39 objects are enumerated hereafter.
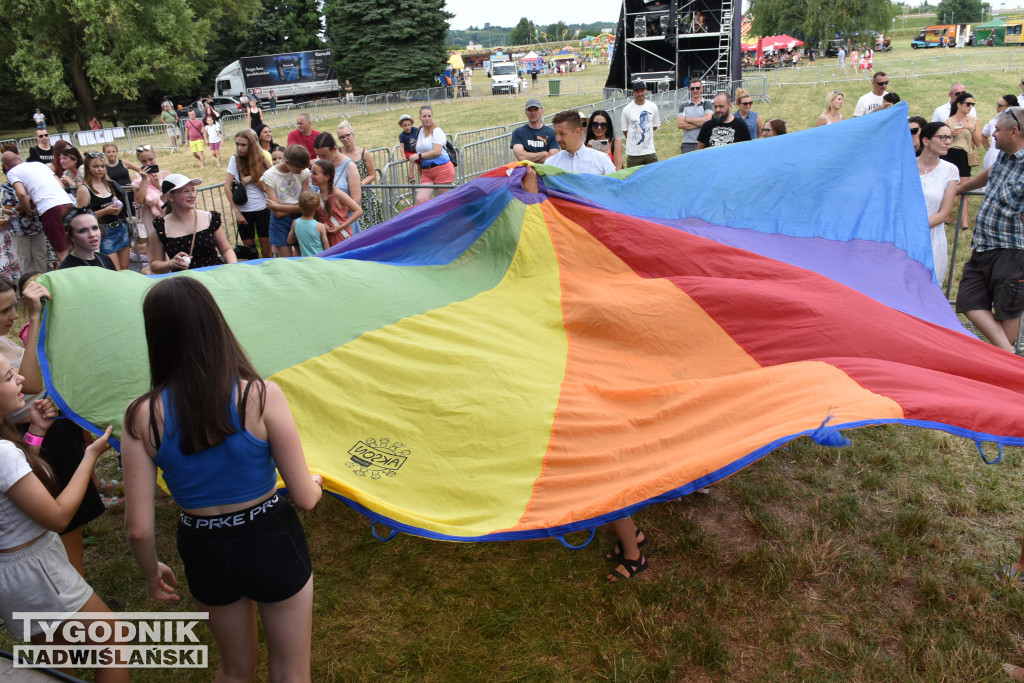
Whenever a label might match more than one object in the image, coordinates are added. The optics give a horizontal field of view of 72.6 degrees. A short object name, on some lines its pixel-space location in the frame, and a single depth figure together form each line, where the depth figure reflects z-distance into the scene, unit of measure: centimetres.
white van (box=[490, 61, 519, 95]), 4509
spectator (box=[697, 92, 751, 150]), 902
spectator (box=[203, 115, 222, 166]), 2280
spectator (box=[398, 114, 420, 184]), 1201
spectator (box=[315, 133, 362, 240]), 792
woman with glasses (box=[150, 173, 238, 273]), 529
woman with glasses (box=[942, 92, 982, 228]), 916
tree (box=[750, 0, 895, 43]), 5678
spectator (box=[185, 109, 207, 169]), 2231
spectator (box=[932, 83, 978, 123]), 948
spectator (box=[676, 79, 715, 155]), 1083
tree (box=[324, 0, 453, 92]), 4266
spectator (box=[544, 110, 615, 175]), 661
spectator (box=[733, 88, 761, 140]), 957
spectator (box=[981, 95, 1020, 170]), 792
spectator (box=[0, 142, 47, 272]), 838
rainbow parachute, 311
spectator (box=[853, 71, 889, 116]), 1023
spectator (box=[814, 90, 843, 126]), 934
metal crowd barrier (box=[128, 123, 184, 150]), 2819
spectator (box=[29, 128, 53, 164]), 1233
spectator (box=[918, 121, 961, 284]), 579
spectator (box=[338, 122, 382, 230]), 969
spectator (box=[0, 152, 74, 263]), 740
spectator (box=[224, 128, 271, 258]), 770
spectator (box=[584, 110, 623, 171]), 883
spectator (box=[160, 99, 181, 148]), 2823
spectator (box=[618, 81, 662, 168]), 1100
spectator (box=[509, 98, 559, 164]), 845
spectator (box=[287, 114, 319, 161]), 1048
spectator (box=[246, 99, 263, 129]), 1870
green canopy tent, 5942
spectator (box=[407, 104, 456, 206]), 1083
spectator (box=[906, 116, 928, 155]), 712
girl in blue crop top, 220
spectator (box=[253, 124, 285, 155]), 1156
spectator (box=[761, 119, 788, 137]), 816
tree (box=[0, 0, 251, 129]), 3369
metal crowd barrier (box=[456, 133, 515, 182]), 1308
